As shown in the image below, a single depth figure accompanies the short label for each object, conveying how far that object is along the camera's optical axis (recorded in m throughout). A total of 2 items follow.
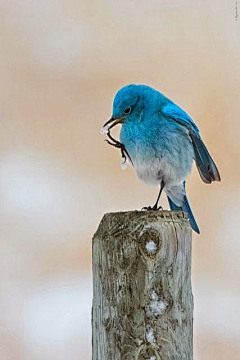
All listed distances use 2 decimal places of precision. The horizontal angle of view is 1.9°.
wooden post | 6.75
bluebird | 6.99
